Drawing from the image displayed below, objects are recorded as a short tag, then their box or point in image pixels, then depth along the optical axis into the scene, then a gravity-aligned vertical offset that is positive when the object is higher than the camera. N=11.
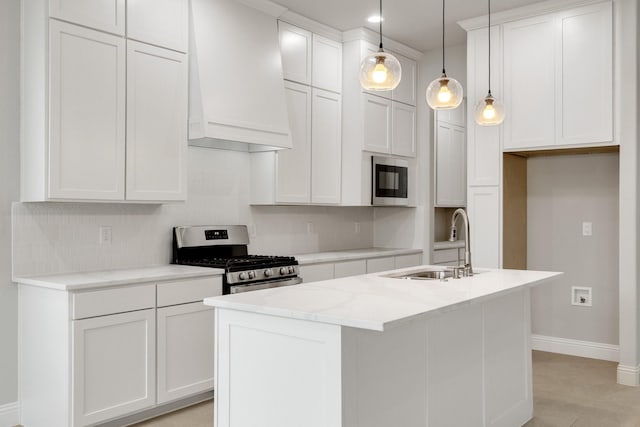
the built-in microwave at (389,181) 5.45 +0.34
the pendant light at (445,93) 3.25 +0.71
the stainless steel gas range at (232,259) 3.88 -0.33
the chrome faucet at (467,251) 3.40 -0.21
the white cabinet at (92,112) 3.15 +0.61
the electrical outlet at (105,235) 3.71 -0.13
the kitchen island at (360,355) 2.10 -0.59
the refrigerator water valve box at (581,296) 4.91 -0.70
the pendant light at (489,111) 3.76 +0.70
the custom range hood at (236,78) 3.87 +1.00
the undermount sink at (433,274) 3.35 -0.36
